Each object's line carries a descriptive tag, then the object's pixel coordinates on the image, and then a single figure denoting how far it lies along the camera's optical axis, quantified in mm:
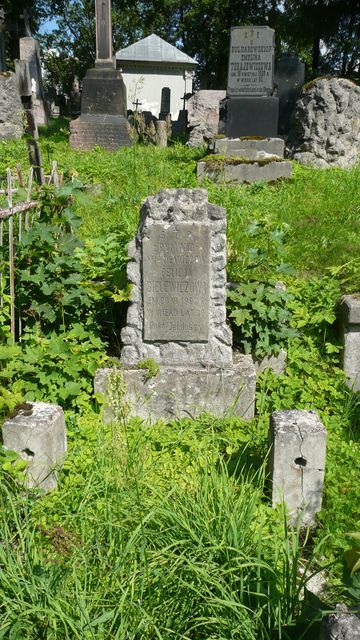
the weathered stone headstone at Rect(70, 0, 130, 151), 11805
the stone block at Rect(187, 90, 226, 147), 12930
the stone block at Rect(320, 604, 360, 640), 1372
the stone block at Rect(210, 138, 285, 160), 8938
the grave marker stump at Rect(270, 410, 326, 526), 2844
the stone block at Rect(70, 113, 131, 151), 11766
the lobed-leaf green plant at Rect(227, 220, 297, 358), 3973
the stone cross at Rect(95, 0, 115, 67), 12578
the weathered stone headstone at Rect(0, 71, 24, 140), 12664
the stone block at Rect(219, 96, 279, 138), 10242
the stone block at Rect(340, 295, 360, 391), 4172
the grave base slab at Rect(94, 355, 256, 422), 3799
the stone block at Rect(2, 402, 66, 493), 2883
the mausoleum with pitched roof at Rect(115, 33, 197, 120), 33688
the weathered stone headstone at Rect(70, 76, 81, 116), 29266
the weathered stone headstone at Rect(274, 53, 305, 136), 12516
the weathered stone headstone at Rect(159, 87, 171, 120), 23406
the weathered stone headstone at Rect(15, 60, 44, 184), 4828
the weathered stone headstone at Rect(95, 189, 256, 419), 3662
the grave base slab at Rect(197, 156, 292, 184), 7844
